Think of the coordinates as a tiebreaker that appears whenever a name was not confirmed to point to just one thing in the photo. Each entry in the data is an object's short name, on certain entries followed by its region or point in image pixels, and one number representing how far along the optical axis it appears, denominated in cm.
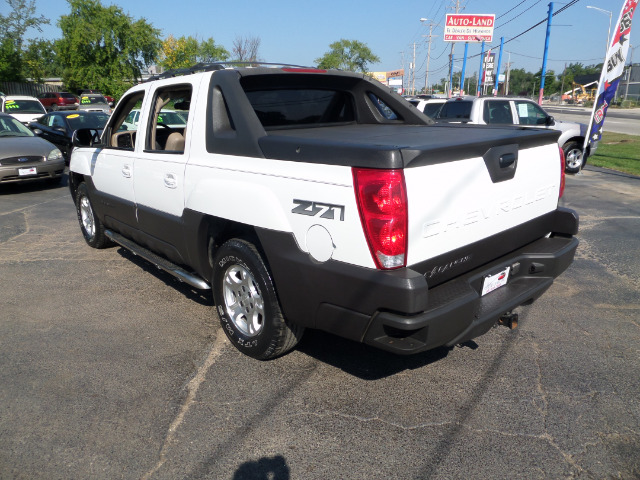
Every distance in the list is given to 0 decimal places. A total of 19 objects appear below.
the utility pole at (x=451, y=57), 4768
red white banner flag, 1088
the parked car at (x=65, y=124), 1357
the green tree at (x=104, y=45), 3619
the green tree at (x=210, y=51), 3878
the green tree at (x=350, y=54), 6140
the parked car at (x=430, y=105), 1320
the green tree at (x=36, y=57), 4325
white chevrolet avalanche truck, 262
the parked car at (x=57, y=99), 3678
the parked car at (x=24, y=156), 995
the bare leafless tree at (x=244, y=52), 4208
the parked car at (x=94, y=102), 2732
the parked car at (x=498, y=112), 1141
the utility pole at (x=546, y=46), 2753
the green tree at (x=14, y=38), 3900
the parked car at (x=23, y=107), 1893
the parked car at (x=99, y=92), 3754
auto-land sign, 4419
